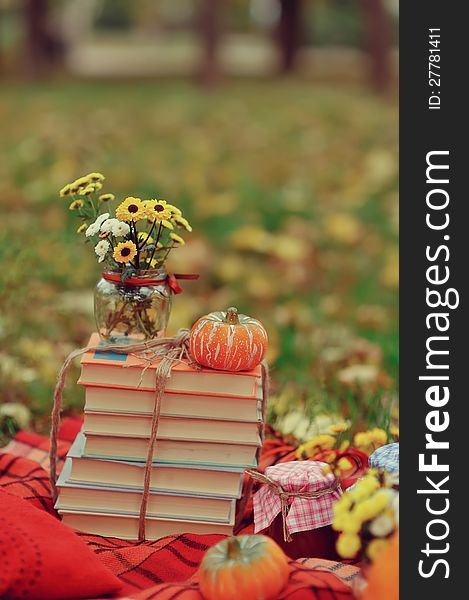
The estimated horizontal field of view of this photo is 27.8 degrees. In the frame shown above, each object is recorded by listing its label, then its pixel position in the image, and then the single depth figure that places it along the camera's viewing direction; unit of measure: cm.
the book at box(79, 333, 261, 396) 201
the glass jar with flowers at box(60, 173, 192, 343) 202
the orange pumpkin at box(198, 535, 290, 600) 162
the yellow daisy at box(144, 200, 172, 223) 200
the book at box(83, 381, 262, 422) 203
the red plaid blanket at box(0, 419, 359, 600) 169
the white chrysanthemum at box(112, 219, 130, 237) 201
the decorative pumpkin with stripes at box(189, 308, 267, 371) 198
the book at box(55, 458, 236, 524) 208
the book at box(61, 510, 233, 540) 207
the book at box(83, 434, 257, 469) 206
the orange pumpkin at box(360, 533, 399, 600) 160
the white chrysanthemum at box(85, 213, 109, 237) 202
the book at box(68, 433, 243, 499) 206
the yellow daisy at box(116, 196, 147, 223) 200
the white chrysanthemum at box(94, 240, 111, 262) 202
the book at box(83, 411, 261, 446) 204
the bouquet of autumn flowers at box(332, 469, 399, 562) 160
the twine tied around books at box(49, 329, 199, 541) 199
